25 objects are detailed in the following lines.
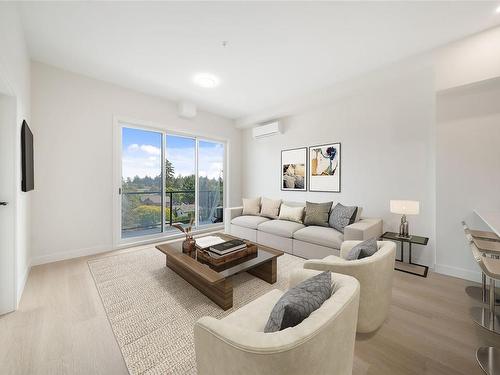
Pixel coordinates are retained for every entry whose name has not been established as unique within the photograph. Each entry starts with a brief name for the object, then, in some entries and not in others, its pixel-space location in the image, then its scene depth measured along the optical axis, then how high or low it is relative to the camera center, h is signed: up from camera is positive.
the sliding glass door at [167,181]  4.04 +0.10
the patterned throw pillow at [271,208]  4.33 -0.47
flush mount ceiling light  3.29 +1.73
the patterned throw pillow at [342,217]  3.17 -0.47
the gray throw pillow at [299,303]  0.91 -0.54
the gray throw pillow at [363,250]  1.71 -0.53
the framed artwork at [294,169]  4.39 +0.37
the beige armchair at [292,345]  0.72 -0.61
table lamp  2.73 -0.30
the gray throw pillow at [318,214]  3.53 -0.47
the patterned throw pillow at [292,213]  3.86 -0.52
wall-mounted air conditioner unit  4.69 +1.32
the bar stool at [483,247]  1.81 -0.54
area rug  1.48 -1.19
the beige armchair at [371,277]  1.53 -0.69
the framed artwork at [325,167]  3.88 +0.37
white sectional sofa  2.90 -0.77
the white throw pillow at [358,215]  3.28 -0.45
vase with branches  2.54 -0.74
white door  1.94 -0.22
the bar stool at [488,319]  1.40 -1.16
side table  2.75 -1.07
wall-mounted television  2.25 +0.30
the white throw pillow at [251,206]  4.66 -0.45
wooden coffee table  2.00 -0.86
